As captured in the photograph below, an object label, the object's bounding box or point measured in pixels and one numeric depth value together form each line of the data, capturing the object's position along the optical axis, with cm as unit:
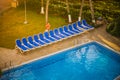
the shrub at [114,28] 2335
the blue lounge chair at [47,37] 2112
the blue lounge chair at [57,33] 2195
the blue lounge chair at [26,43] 1953
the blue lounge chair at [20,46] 1903
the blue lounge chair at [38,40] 2029
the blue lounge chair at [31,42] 1989
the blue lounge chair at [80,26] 2397
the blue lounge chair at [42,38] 2071
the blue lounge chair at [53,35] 2147
